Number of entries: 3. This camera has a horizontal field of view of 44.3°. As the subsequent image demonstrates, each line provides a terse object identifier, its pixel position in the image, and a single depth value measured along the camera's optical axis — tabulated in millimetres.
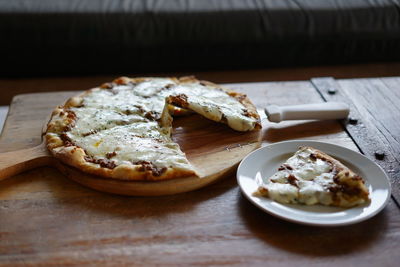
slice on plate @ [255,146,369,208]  1273
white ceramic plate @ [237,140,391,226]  1227
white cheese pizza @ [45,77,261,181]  1406
